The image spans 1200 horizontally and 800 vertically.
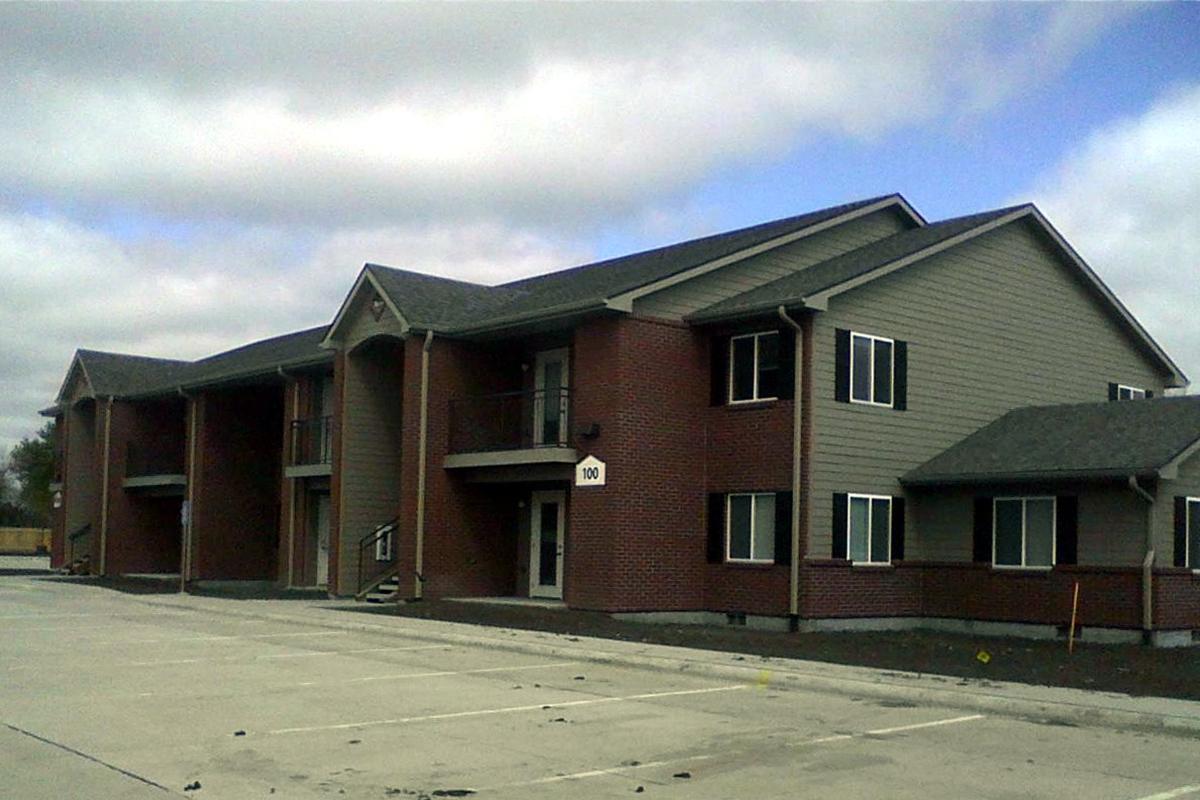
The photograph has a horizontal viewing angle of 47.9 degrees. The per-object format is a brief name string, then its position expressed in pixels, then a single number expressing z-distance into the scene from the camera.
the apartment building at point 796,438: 23.50
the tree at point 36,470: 83.31
